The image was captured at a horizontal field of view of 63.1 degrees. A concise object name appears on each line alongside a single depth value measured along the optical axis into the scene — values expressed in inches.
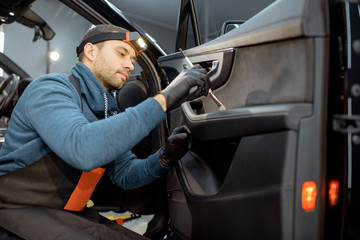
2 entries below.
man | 34.8
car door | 29.6
